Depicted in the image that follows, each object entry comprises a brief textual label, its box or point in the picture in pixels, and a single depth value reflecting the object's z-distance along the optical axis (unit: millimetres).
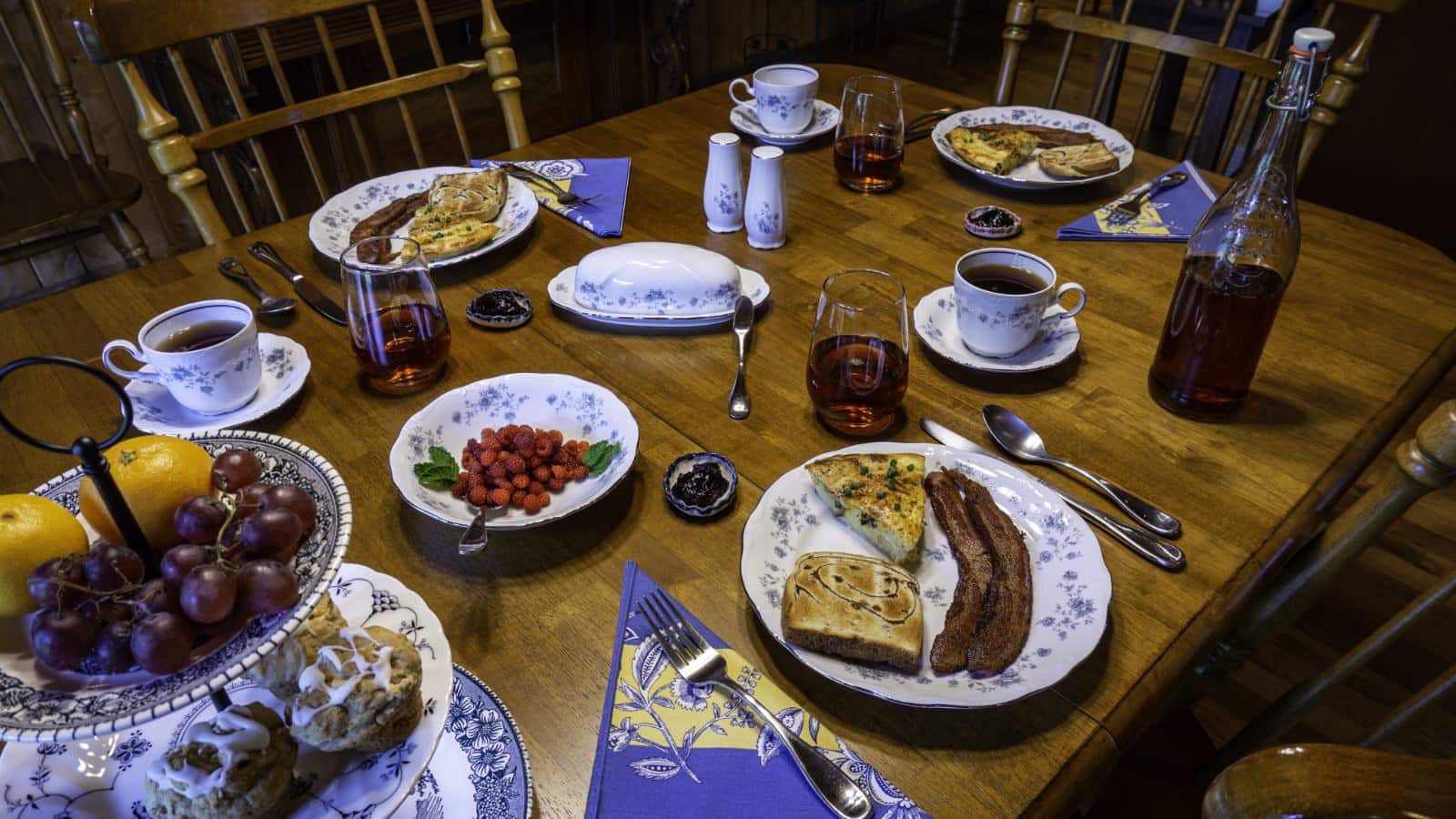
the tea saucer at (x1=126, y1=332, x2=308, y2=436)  974
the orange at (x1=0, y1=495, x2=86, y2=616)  469
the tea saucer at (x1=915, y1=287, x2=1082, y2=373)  1064
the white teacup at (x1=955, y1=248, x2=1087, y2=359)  1036
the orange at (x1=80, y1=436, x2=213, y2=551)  516
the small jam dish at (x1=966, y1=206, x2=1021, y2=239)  1340
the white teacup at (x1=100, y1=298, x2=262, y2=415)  945
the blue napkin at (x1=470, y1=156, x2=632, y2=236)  1377
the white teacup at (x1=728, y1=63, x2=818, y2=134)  1559
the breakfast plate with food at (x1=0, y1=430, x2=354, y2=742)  439
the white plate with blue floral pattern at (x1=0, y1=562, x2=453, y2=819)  565
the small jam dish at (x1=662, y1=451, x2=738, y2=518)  894
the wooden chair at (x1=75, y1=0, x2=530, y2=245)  1333
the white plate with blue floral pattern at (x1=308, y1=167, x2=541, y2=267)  1298
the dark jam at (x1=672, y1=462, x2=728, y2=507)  901
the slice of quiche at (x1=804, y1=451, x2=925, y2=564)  850
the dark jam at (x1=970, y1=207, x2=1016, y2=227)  1360
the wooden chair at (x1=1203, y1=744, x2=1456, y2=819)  496
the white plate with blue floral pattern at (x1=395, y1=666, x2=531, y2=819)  631
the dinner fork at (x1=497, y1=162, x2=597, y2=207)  1429
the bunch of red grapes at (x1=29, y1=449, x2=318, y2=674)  443
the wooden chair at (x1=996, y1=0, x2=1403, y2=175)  1426
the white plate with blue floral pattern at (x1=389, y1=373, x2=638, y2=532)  883
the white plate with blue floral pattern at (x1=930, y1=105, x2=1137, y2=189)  1437
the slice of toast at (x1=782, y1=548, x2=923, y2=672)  733
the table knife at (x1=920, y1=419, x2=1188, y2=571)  833
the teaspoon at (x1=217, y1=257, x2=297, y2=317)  1185
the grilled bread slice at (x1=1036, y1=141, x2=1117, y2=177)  1440
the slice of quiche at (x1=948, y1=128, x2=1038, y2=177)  1464
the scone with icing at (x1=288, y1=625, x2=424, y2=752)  555
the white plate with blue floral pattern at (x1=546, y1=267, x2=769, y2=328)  1150
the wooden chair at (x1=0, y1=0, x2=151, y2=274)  2223
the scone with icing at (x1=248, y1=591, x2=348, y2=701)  581
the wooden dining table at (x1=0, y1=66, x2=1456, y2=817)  713
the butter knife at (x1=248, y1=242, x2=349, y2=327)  1183
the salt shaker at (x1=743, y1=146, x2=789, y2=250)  1267
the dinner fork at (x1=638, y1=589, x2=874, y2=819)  645
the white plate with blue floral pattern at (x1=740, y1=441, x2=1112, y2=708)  714
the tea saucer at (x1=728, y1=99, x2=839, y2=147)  1594
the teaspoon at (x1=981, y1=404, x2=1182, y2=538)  872
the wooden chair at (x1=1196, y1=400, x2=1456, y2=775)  830
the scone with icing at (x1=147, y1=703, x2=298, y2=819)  527
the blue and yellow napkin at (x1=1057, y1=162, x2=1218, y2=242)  1336
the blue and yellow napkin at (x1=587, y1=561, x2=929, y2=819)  648
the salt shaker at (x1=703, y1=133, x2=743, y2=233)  1299
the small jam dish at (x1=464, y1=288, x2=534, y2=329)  1166
